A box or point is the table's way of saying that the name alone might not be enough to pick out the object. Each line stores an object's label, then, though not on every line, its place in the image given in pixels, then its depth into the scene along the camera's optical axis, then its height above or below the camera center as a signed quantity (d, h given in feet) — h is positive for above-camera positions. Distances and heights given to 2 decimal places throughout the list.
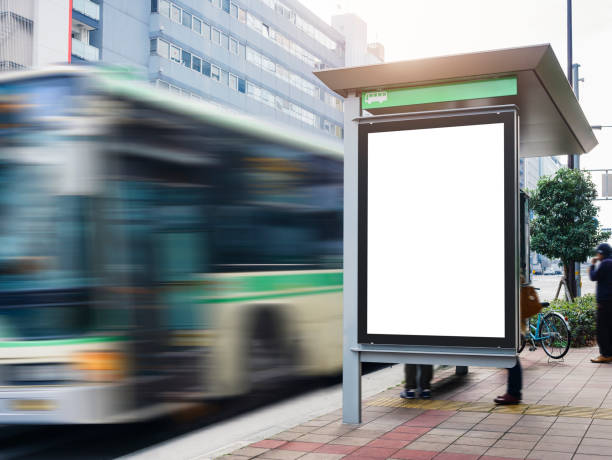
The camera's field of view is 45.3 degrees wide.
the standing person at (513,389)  25.17 -4.33
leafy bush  44.19 -3.48
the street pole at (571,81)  59.57 +16.59
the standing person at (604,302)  36.65 -1.95
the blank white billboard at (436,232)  20.74 +0.89
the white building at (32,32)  94.38 +30.26
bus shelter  20.49 +1.58
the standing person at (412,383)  26.53 -4.40
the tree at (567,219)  57.52 +3.50
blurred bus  19.10 +0.24
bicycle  37.78 -3.70
